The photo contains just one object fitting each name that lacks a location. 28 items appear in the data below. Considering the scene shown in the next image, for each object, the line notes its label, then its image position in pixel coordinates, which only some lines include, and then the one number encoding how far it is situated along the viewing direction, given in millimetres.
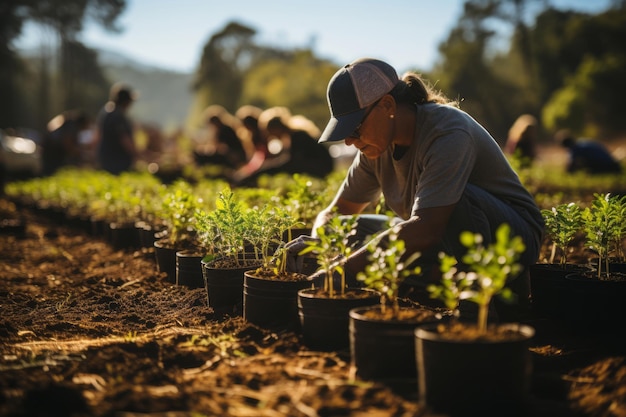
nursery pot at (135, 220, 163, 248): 7016
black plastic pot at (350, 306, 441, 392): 2896
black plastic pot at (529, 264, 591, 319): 3922
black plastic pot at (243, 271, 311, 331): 3740
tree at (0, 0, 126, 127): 54188
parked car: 25438
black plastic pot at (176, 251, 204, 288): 5016
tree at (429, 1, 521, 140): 48062
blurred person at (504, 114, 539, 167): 13609
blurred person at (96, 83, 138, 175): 11789
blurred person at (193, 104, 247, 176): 14500
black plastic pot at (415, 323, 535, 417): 2482
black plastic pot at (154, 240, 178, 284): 5652
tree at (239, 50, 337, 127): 47697
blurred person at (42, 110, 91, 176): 17188
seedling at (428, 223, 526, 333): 2395
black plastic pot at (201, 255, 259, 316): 4238
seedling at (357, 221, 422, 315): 2889
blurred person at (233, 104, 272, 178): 12641
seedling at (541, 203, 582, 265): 4043
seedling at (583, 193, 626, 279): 3764
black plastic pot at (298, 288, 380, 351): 3336
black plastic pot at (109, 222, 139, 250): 7773
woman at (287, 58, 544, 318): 3516
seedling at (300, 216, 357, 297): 3291
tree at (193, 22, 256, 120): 59906
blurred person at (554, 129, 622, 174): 17766
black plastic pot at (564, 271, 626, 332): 3633
